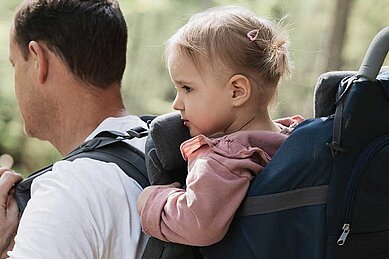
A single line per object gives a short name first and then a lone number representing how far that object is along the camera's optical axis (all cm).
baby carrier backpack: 270
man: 306
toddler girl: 274
